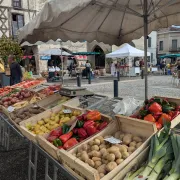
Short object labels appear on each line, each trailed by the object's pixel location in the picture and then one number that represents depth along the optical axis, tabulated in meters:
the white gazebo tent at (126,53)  15.13
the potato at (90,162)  1.88
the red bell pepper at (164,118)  2.25
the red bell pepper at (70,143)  2.24
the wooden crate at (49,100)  3.88
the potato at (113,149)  1.95
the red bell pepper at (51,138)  2.41
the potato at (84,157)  1.94
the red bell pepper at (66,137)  2.34
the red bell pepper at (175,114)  2.35
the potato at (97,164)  1.89
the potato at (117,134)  2.28
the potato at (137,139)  2.12
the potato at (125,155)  1.89
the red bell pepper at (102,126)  2.49
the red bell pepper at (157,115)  2.36
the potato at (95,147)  2.09
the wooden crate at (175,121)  2.26
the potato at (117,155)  1.89
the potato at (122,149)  1.95
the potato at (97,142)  2.18
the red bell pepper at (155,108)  2.45
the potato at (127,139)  2.11
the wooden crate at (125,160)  1.70
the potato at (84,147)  2.14
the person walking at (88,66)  17.14
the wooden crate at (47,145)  2.14
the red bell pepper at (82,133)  2.44
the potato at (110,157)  1.86
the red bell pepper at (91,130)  2.43
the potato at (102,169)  1.79
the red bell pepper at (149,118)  2.29
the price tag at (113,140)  2.06
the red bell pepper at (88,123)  2.51
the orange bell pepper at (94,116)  2.68
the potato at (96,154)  2.00
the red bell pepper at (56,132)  2.53
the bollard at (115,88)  6.46
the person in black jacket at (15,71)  7.71
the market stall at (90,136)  1.84
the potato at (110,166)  1.75
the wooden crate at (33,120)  2.66
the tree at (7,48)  14.15
